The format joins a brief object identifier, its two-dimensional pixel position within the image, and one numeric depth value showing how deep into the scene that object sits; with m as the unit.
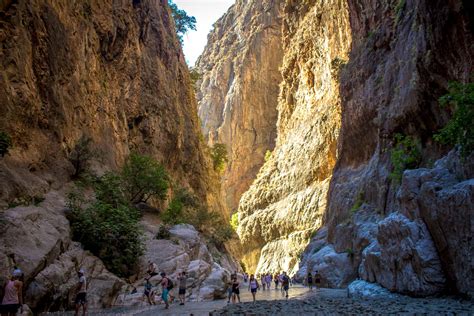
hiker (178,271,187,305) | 16.86
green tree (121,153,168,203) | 28.81
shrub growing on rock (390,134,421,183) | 21.62
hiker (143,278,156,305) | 16.33
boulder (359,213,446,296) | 13.56
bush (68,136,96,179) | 23.53
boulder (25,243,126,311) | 12.51
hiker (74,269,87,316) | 11.93
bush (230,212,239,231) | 74.23
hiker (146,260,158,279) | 18.57
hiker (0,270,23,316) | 9.62
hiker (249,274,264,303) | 19.95
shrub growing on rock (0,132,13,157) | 15.95
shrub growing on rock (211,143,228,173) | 61.34
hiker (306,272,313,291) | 29.02
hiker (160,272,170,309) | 15.62
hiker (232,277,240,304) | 17.19
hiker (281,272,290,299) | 23.05
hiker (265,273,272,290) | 33.59
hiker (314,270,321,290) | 28.88
